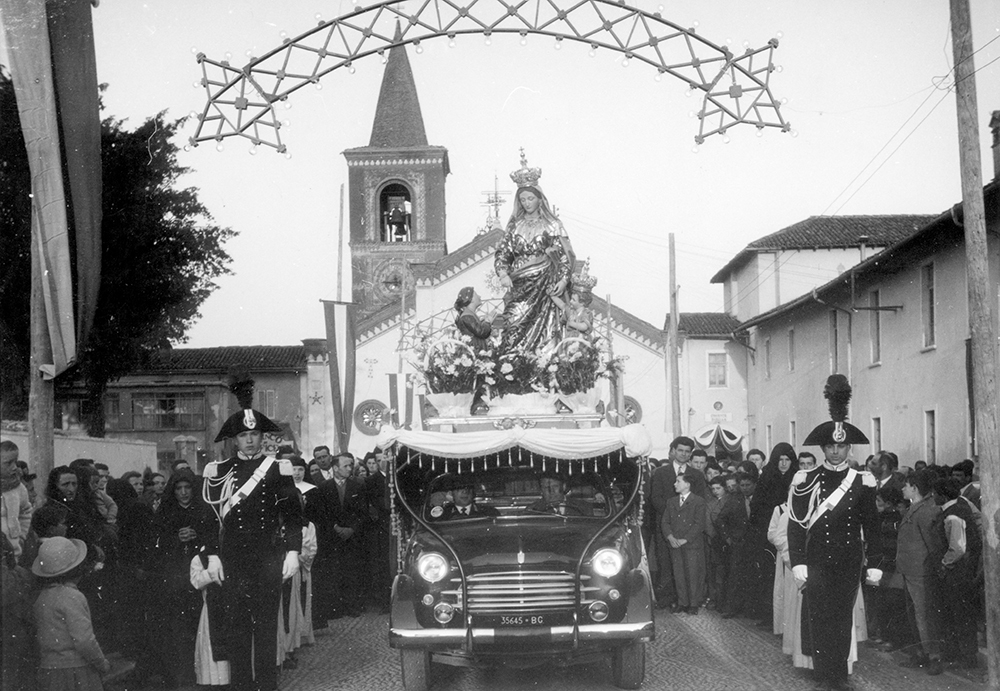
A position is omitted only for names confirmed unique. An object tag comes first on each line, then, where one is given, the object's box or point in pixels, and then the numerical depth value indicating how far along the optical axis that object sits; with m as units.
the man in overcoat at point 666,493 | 13.32
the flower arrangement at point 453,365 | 10.55
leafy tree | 18.36
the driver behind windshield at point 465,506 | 9.07
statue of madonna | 11.45
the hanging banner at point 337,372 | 17.57
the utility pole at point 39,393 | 8.95
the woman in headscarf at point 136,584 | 8.85
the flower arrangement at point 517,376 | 10.70
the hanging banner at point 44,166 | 8.94
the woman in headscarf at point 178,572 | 8.39
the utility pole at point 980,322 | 8.80
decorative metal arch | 10.06
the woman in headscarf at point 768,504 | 10.75
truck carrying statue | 8.25
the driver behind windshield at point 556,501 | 9.08
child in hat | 6.59
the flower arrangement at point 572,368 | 10.67
